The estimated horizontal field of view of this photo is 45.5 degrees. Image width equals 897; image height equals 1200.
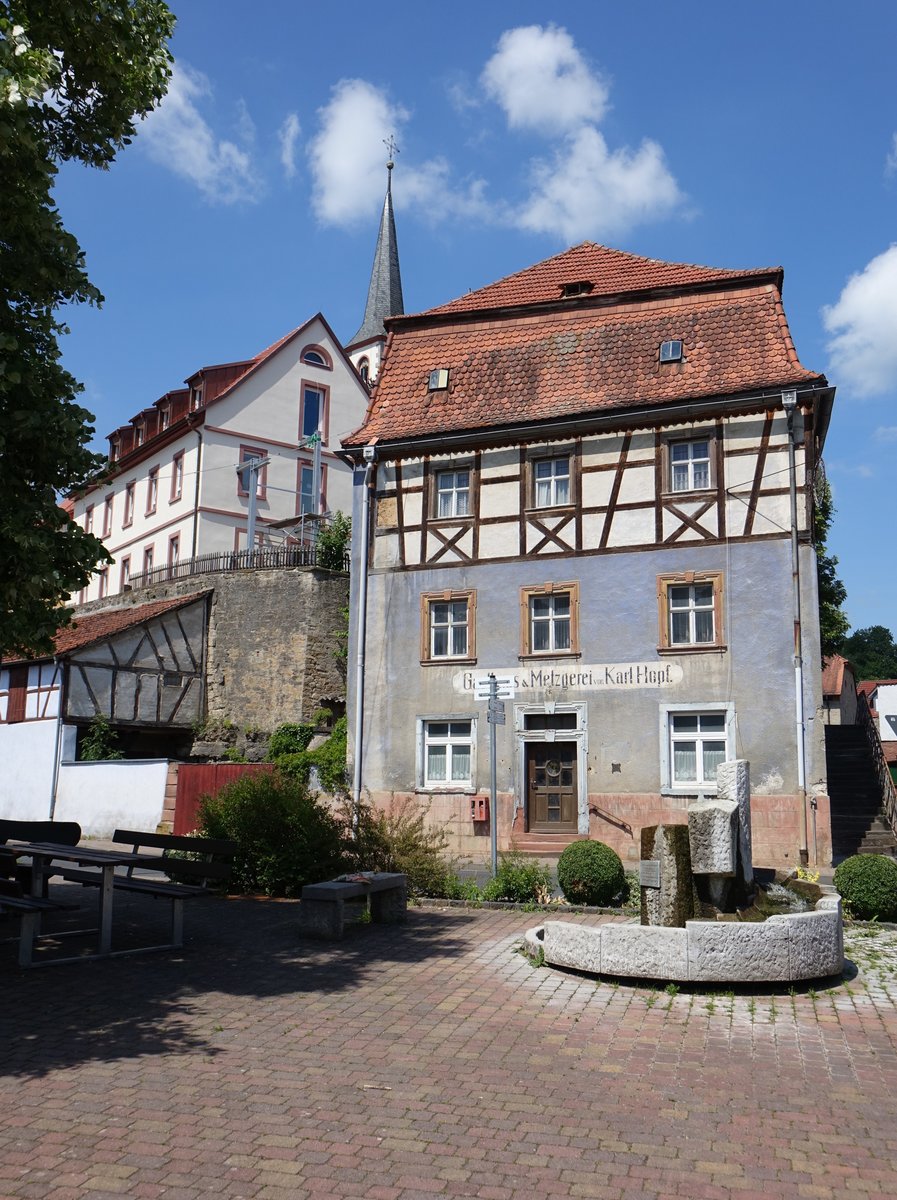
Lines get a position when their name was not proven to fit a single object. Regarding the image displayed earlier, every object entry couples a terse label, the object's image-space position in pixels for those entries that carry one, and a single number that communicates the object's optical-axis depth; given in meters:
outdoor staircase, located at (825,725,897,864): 20.95
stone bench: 10.84
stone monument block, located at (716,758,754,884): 10.25
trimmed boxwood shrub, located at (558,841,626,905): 12.96
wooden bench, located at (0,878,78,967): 9.10
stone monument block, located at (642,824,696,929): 9.47
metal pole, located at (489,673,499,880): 15.22
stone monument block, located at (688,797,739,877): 9.33
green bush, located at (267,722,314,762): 29.89
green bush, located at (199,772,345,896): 13.93
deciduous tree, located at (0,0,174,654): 9.23
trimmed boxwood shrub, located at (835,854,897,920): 12.05
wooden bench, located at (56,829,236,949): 10.47
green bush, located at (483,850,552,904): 13.58
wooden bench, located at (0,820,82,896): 14.09
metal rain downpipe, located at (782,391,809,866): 19.55
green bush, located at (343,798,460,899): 13.75
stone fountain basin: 8.79
